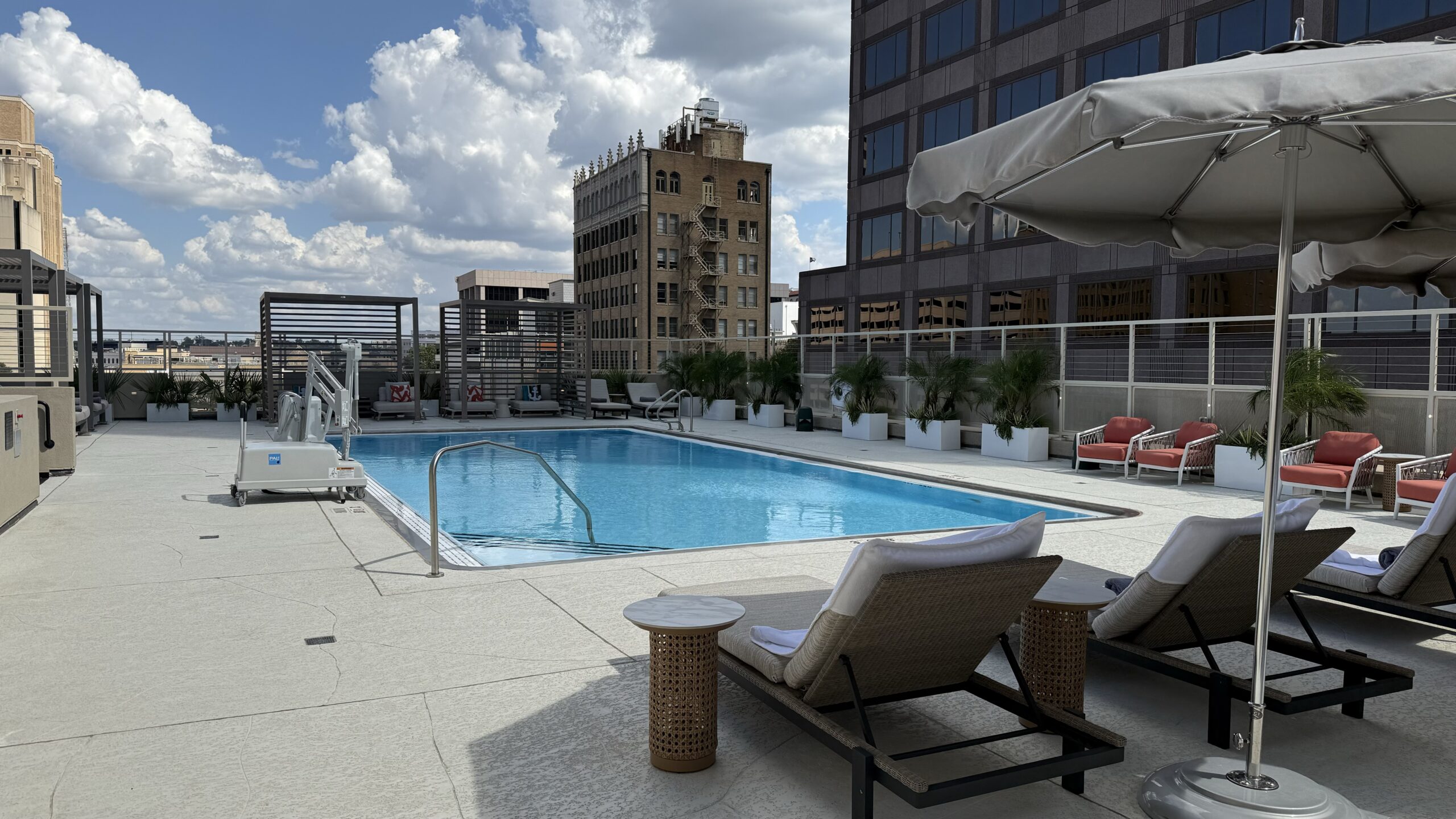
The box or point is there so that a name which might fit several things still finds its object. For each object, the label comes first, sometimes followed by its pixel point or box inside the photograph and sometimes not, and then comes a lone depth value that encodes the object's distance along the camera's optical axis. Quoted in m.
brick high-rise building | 69.31
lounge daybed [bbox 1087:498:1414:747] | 3.60
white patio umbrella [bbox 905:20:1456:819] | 2.70
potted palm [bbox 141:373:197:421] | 21.41
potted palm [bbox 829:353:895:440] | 17.62
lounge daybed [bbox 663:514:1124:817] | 2.87
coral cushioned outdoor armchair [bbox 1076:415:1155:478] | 12.50
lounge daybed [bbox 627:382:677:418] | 23.58
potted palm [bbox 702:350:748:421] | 22.23
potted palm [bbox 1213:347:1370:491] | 10.95
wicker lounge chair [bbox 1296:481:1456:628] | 4.39
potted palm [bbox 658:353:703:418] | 23.09
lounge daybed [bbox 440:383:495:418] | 22.28
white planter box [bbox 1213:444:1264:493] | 11.12
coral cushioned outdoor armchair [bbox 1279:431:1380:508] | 9.84
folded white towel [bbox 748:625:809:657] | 3.46
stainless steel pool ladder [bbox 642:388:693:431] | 20.92
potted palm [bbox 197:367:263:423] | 21.47
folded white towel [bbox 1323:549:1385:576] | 4.95
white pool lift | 9.42
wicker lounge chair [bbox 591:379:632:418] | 22.91
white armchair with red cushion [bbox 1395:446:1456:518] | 8.67
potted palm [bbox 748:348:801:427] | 20.69
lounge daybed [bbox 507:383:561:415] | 22.80
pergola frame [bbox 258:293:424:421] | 20.72
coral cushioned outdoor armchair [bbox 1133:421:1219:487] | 11.76
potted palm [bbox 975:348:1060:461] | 14.46
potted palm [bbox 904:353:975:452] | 15.99
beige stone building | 42.94
